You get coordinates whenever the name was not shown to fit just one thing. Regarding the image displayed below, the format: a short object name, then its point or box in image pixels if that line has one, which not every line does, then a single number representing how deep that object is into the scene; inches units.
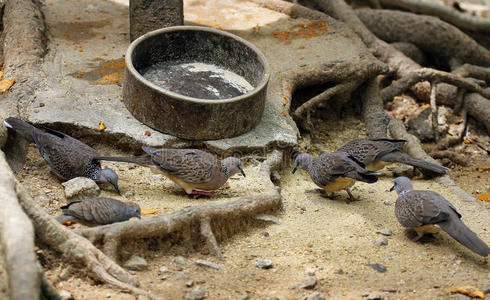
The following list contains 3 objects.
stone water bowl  275.3
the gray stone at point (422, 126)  393.4
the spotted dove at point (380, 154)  296.1
